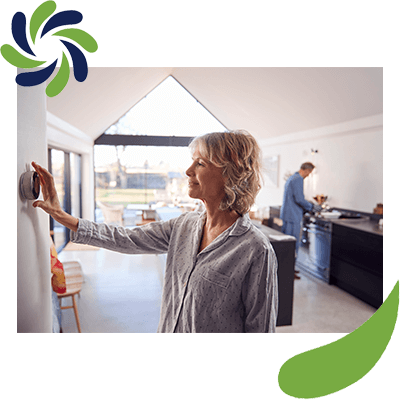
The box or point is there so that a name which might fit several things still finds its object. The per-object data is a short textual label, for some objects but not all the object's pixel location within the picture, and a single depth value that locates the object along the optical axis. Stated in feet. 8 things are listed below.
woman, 3.38
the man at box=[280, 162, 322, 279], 14.03
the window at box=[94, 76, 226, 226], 25.93
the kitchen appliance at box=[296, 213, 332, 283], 13.63
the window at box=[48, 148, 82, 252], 17.34
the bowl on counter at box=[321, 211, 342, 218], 14.51
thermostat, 2.77
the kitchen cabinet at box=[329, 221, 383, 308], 11.00
